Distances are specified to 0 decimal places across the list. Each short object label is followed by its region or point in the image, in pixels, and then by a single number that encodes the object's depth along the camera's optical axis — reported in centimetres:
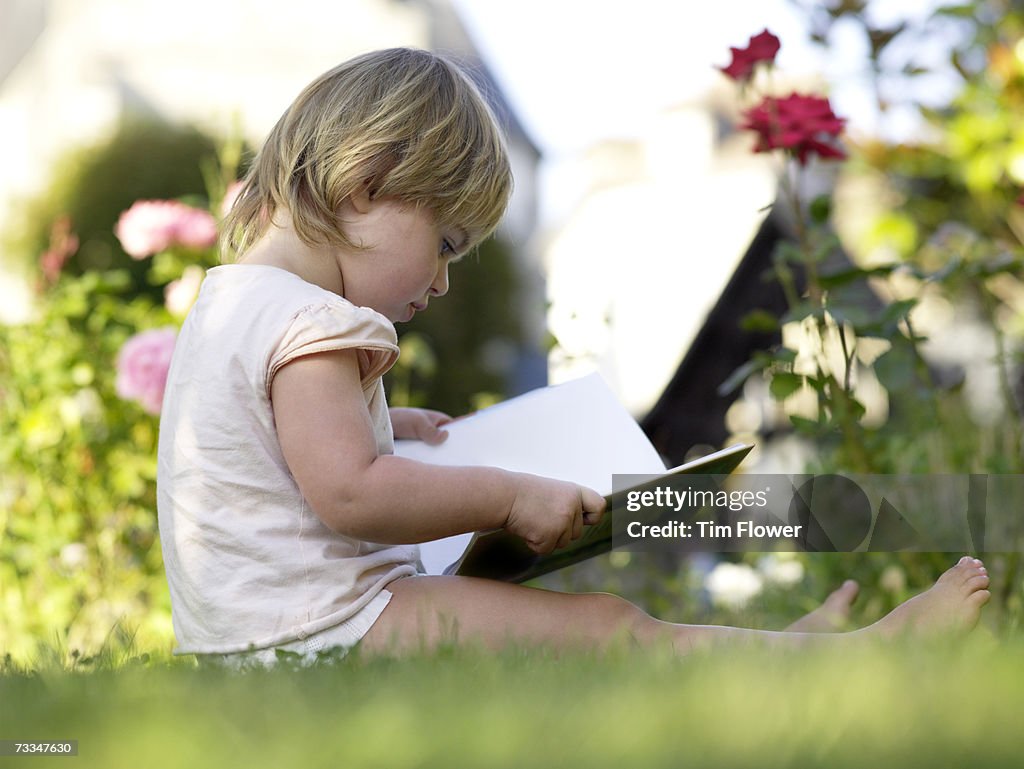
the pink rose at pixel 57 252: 336
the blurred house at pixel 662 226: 1348
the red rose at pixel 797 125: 236
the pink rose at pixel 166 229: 333
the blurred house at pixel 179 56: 1153
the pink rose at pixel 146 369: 296
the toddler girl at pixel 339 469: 151
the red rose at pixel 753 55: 231
